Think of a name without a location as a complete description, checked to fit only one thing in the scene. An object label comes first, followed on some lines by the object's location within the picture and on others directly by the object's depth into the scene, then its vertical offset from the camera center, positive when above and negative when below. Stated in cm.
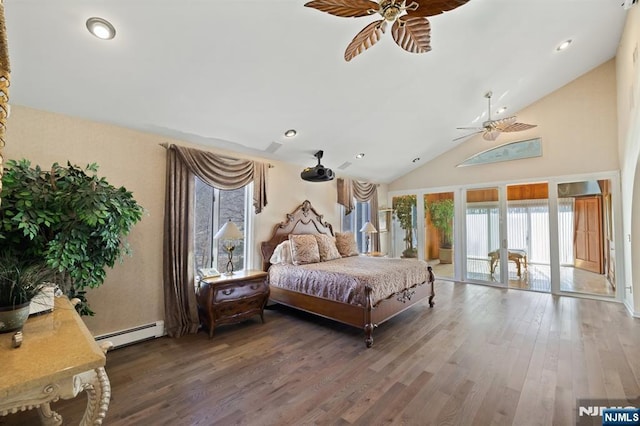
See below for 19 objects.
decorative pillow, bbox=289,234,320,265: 416 -48
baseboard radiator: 295 -130
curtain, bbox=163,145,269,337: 328 -16
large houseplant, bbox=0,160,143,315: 196 +1
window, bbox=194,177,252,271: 377 +0
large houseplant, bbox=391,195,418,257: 711 +7
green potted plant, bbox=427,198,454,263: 646 -9
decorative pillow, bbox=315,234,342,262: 462 -52
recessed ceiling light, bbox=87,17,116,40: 201 +147
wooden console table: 95 -55
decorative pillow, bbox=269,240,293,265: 420 -55
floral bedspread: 323 -78
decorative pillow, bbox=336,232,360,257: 519 -50
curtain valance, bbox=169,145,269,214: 347 +70
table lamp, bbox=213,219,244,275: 343 -17
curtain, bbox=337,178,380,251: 593 +55
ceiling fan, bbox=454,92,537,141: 402 +141
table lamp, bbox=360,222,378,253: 603 -23
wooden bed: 315 -109
